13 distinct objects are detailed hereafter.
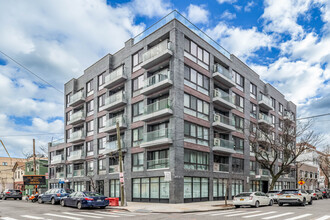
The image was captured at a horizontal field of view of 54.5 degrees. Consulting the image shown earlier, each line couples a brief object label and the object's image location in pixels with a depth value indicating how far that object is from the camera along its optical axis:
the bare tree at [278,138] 37.58
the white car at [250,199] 24.27
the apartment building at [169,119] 30.22
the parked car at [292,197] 25.52
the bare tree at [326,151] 64.80
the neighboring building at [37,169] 62.69
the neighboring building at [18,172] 77.50
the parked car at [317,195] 42.06
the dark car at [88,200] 23.05
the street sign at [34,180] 41.22
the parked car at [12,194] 41.53
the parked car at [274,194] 31.07
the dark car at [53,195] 28.80
